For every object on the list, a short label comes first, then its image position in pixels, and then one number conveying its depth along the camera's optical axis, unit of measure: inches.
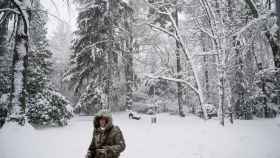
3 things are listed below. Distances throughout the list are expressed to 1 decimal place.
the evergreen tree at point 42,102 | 631.2
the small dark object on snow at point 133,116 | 895.2
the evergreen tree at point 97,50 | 865.5
